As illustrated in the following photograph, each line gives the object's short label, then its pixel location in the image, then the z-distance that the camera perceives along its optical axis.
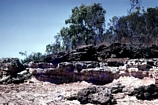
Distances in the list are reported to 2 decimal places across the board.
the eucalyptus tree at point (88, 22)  40.59
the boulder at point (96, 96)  10.49
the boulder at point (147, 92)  11.19
